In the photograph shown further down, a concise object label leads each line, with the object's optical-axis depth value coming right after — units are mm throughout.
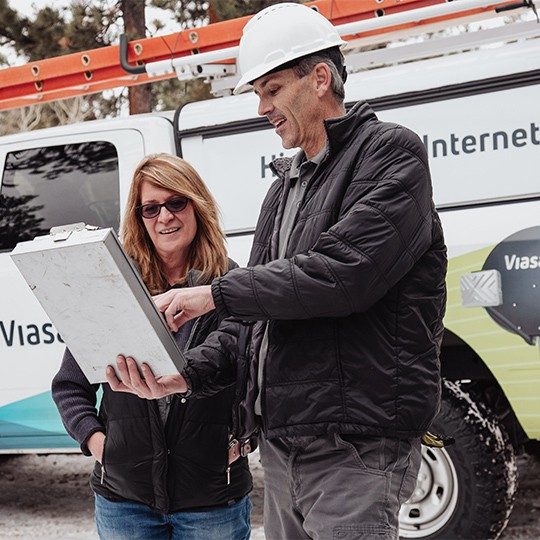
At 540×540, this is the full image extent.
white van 3938
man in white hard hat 1955
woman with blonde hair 2373
